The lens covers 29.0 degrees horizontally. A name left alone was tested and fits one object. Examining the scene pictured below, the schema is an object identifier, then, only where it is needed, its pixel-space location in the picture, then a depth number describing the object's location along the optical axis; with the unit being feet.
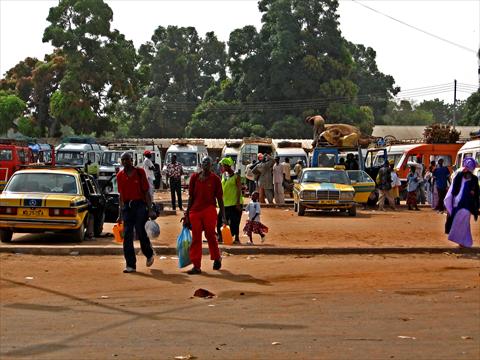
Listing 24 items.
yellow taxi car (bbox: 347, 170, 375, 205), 102.78
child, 57.62
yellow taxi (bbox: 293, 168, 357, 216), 90.43
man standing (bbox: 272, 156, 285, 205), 103.65
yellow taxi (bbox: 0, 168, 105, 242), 56.08
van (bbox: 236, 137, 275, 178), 137.69
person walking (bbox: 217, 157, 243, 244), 55.36
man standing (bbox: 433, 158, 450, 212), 89.20
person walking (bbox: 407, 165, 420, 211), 100.89
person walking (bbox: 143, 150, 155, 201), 75.78
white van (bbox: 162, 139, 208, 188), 146.51
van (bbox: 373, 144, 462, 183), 121.49
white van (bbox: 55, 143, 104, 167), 150.30
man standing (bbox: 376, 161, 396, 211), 98.16
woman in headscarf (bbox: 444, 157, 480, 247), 55.01
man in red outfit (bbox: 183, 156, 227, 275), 45.27
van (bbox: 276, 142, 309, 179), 131.44
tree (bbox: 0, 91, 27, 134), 223.30
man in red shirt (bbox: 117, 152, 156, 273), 45.27
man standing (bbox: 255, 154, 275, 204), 101.19
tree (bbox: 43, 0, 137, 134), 217.15
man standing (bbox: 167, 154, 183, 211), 84.89
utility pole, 249.65
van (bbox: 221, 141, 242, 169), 146.34
